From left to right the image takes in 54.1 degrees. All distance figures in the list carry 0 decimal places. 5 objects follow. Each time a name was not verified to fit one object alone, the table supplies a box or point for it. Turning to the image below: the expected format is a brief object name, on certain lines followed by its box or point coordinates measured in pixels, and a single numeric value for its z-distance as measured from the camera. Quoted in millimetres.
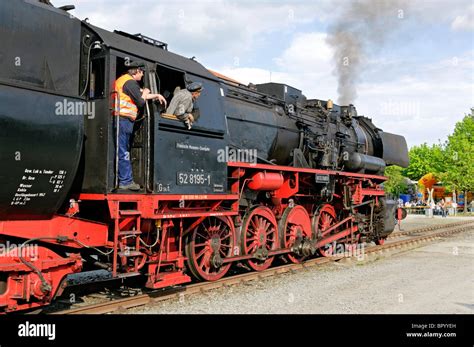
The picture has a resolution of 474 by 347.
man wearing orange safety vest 6297
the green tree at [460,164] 40750
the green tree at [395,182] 42656
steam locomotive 5348
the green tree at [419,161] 65125
